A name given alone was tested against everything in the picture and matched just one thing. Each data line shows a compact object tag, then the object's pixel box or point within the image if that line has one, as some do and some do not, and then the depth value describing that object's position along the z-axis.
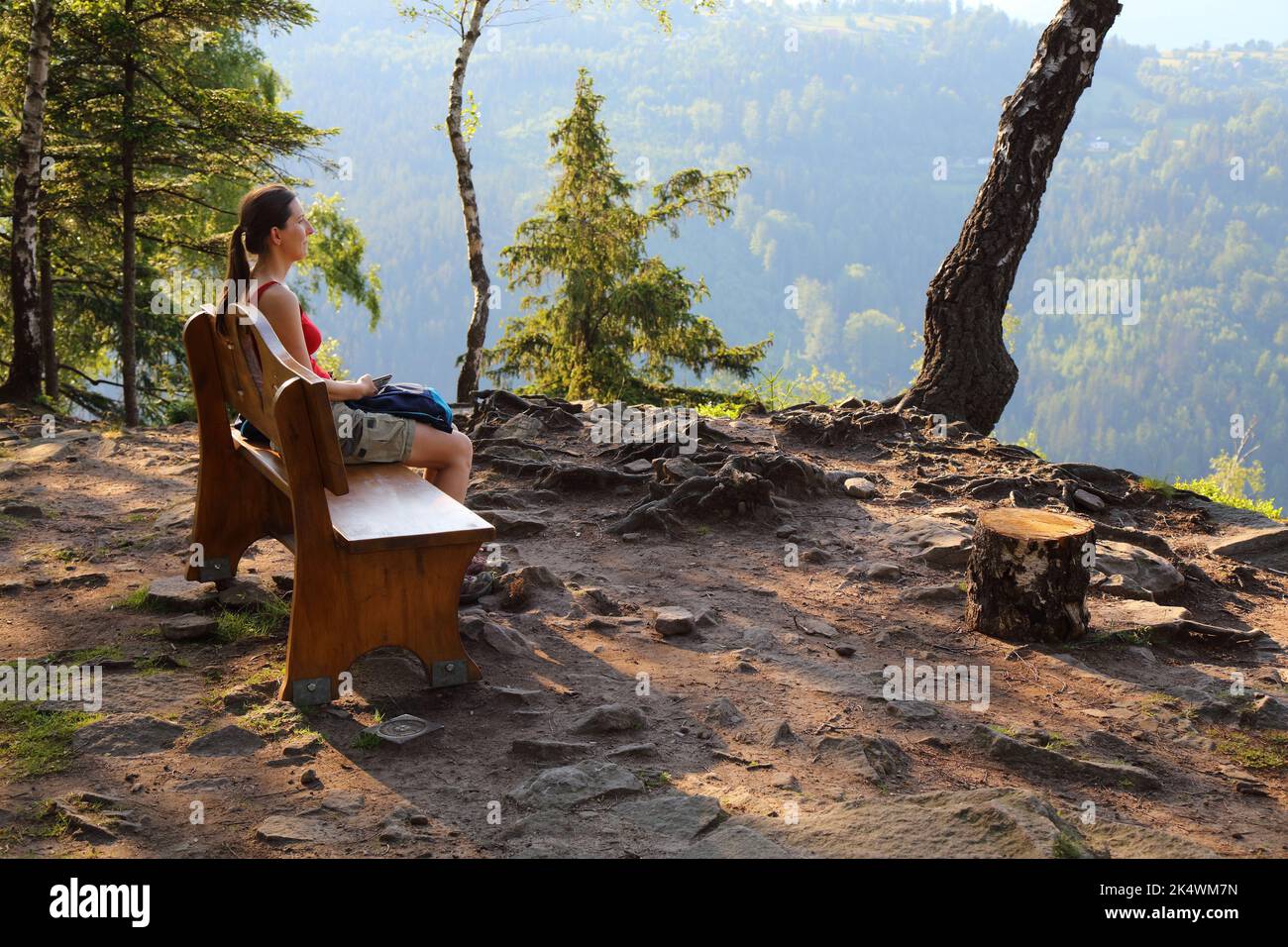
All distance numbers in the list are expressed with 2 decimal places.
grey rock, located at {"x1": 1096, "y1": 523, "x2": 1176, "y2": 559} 6.05
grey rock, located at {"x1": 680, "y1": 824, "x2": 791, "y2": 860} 2.85
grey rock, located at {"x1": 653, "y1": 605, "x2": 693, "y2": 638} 4.66
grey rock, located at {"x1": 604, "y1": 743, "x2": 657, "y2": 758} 3.47
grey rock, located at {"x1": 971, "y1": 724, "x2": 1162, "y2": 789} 3.44
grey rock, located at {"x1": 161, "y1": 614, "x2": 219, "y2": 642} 4.37
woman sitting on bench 4.28
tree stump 4.62
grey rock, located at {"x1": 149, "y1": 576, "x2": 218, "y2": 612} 4.70
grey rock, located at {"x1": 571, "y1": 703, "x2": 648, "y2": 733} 3.64
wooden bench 3.65
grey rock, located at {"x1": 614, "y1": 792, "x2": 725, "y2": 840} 3.00
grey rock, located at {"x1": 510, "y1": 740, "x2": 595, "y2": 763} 3.45
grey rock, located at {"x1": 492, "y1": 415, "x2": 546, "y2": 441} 7.93
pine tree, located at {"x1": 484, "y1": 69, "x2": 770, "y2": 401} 21.28
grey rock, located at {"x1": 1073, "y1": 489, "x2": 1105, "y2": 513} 6.91
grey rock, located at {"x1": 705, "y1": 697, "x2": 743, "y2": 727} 3.79
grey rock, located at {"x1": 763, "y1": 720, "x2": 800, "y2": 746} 3.64
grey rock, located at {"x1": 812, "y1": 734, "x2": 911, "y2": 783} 3.44
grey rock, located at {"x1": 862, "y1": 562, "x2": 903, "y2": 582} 5.54
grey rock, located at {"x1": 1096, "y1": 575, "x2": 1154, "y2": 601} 5.27
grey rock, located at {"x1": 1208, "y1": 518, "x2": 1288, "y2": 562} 6.30
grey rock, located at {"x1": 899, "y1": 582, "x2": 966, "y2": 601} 5.22
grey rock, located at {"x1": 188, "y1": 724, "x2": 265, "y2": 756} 3.44
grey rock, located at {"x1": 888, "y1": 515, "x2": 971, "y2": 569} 5.70
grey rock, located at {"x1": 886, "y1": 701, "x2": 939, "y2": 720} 3.90
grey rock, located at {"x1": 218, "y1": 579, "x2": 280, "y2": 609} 4.72
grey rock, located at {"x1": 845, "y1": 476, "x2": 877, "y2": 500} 6.90
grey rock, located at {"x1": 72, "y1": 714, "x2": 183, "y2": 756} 3.42
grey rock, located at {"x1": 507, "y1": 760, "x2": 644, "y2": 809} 3.15
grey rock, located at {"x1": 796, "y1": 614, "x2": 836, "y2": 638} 4.80
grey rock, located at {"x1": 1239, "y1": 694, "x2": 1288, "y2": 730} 3.95
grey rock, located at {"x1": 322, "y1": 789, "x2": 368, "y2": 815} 3.07
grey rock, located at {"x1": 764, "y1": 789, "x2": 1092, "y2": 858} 2.83
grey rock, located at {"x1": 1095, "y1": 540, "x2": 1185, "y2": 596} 5.50
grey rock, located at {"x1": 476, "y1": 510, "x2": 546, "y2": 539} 6.09
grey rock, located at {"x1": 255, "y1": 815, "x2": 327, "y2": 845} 2.89
